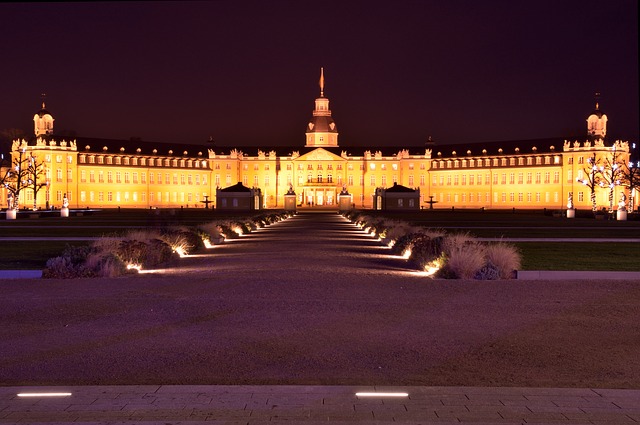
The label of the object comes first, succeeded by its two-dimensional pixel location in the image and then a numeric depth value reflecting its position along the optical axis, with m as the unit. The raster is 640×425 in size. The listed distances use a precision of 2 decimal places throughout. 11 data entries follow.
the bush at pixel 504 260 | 17.14
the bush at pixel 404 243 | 23.70
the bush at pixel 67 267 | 17.12
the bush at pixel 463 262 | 17.22
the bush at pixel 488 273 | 16.95
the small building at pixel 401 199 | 92.44
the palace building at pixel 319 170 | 135.00
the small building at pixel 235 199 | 90.62
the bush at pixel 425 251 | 19.73
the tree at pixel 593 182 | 78.91
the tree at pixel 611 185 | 72.28
